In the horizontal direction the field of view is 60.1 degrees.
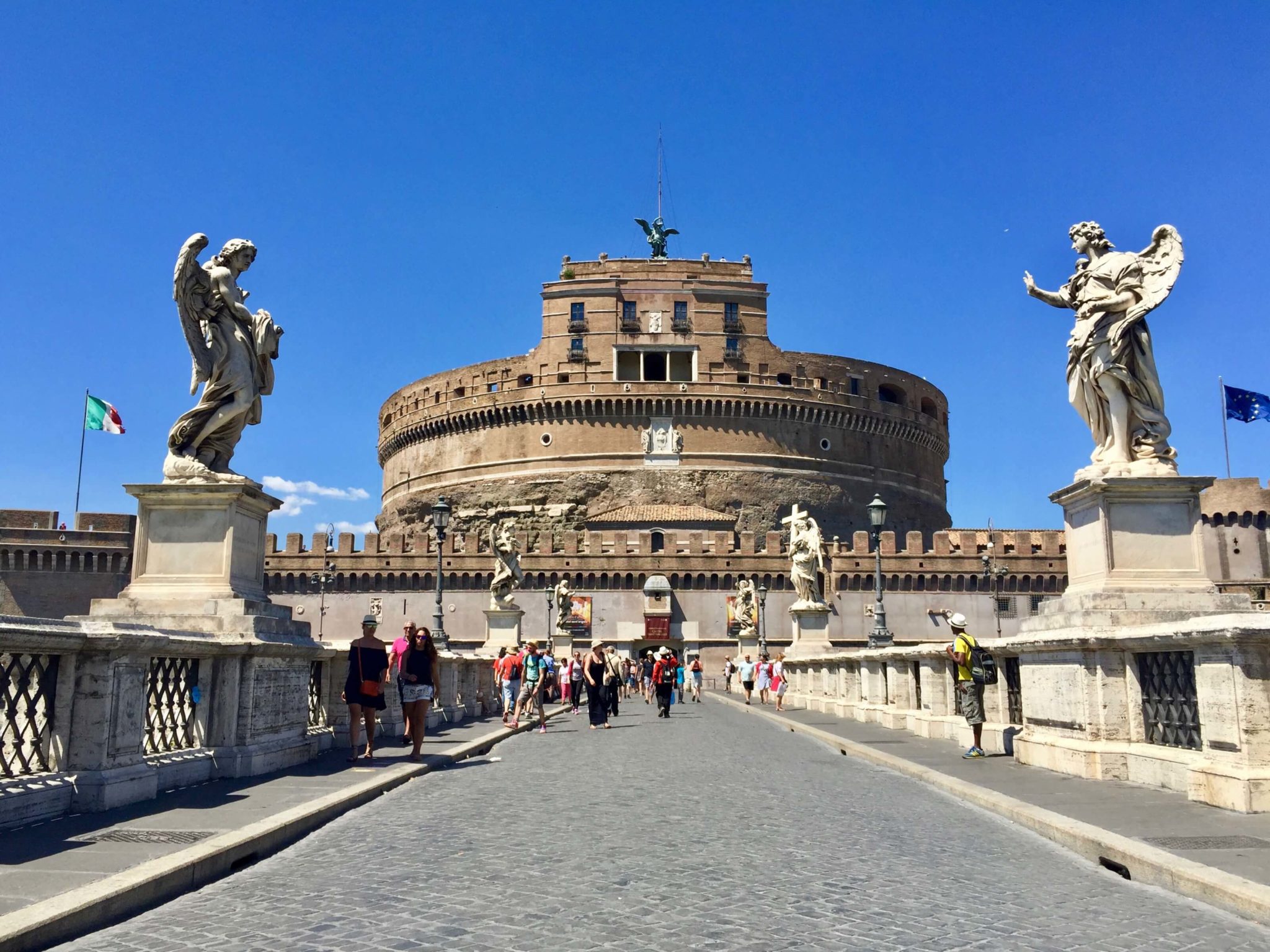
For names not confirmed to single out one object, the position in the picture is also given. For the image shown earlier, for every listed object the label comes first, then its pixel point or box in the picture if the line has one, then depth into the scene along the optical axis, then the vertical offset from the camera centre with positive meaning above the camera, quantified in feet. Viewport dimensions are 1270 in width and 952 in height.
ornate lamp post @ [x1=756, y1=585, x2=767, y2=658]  119.07 +3.68
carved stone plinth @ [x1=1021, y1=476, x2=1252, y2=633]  24.99 +2.33
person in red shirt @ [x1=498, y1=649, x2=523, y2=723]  54.03 -0.88
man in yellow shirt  31.53 -1.00
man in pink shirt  36.94 +0.47
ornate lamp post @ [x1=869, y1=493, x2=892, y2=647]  64.34 +2.80
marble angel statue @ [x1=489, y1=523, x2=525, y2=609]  81.71 +6.73
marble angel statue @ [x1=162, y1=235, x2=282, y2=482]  26.58 +7.38
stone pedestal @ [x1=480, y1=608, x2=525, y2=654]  80.59 +2.40
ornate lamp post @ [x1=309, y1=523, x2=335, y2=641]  173.47 +12.81
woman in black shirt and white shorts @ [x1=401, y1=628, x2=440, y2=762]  33.32 -0.60
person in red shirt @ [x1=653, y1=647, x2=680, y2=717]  67.72 -1.45
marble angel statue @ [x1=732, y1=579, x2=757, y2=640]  152.97 +7.20
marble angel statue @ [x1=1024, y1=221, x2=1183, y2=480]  26.35 +7.18
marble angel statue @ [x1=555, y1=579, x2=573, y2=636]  146.30 +7.15
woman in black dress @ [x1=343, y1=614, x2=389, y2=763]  30.81 -0.50
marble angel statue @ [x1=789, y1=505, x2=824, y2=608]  84.84 +7.31
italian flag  146.72 +32.74
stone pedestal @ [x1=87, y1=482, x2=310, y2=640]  25.80 +2.53
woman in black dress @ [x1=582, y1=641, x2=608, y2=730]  55.57 -1.50
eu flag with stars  137.90 +31.10
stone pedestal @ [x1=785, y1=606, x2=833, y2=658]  84.12 +2.26
